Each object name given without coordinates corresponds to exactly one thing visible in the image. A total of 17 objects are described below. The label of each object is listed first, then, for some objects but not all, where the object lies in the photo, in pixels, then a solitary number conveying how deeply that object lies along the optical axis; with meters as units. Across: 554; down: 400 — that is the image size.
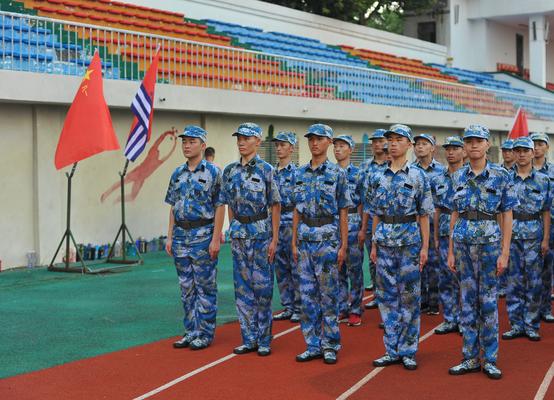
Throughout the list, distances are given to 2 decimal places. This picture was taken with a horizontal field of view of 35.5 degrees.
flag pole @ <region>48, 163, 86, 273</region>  13.79
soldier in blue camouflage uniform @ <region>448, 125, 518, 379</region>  6.96
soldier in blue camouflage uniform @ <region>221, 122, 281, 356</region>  7.80
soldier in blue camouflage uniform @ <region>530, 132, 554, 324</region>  9.18
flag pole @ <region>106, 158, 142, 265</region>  15.19
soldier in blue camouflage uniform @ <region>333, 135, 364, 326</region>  9.41
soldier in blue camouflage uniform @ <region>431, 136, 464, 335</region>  8.98
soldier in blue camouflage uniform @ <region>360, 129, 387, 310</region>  9.50
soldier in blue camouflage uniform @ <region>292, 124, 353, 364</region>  7.50
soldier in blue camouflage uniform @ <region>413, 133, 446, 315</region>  9.37
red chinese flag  12.92
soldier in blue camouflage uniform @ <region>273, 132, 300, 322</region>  9.55
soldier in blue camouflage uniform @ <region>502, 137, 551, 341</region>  8.65
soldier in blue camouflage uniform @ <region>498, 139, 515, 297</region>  10.05
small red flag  17.05
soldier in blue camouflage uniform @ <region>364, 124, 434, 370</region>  7.25
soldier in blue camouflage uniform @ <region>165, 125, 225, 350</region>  8.01
